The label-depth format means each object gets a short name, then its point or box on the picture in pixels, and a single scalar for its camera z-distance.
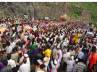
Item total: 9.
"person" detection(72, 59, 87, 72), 6.08
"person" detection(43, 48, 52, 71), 5.79
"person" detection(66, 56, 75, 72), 6.54
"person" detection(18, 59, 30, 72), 5.38
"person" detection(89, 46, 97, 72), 6.07
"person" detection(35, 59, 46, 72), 5.25
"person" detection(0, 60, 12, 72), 5.22
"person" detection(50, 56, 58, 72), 5.94
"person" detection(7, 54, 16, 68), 5.39
